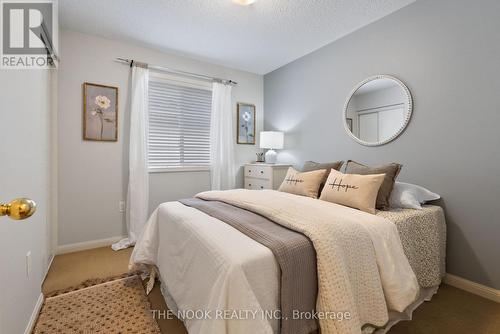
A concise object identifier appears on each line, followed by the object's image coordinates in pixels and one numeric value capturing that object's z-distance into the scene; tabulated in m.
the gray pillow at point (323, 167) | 2.38
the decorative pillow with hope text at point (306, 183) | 2.34
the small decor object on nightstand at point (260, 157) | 4.04
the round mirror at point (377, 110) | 2.31
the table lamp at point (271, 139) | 3.55
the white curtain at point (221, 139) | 3.54
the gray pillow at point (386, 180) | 1.93
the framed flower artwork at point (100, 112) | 2.73
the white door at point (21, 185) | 1.11
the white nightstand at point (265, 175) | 3.36
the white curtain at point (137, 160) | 2.91
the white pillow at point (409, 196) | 1.95
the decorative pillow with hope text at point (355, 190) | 1.82
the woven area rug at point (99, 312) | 1.48
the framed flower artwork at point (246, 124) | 3.87
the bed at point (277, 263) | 1.01
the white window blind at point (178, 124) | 3.20
